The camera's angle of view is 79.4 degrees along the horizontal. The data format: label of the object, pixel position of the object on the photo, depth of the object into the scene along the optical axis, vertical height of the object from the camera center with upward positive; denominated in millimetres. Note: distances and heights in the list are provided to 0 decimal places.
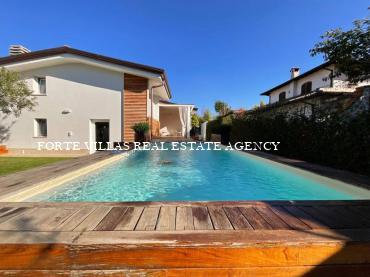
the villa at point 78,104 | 14078 +2184
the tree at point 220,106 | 41594 +6096
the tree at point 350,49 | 6941 +2890
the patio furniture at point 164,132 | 23181 +700
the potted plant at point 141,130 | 13422 +523
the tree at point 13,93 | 11719 +2564
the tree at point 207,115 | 36225 +3817
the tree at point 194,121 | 32406 +2555
